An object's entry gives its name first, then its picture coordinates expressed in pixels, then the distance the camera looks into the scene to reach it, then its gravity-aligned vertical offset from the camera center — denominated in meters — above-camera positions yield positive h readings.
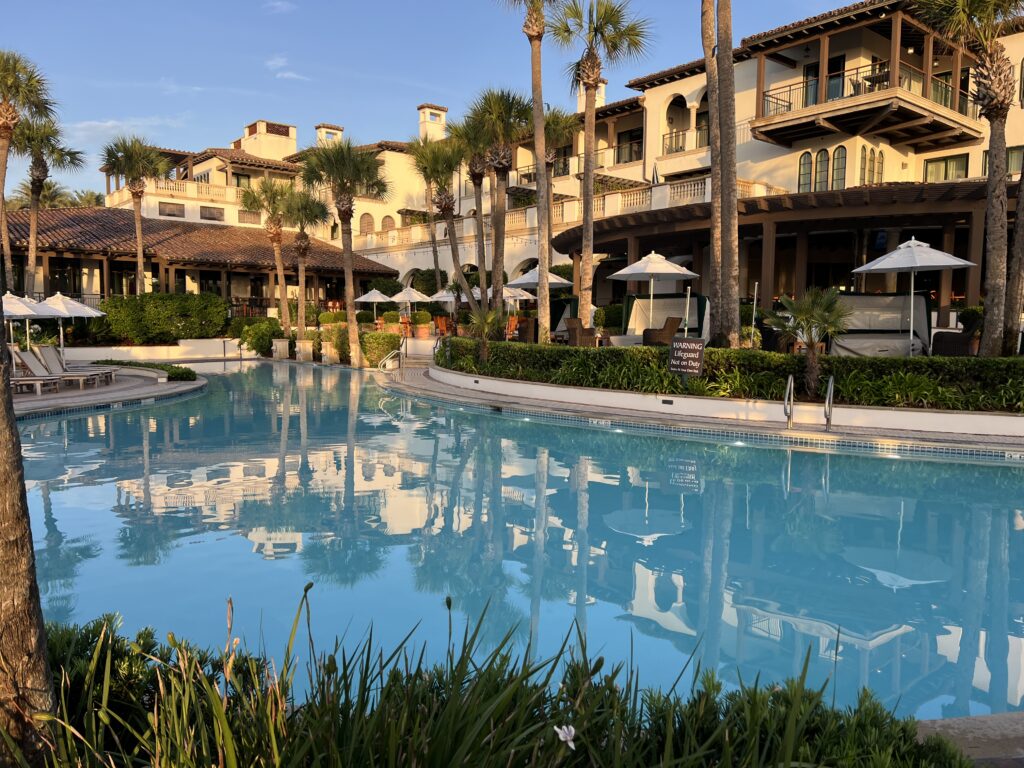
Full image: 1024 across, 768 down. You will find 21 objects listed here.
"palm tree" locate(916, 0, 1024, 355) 13.60 +3.95
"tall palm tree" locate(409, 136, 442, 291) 27.78 +6.21
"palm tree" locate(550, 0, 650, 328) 19.38 +7.09
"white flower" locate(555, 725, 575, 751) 1.91 -1.04
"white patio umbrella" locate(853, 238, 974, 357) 14.70 +1.06
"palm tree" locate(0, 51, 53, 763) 2.54 -0.99
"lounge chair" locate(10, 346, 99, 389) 18.62 -1.07
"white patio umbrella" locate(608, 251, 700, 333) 18.78 +1.17
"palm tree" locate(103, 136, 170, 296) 32.50 +6.80
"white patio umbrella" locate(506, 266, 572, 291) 25.26 +1.26
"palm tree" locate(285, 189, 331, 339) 33.81 +4.78
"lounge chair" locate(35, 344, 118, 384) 19.16 -0.92
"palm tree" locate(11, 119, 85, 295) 29.47 +6.71
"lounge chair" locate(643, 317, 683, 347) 18.38 -0.40
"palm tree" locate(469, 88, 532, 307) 24.23 +6.28
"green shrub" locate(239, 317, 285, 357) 34.09 -0.62
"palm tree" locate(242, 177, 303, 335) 34.34 +5.20
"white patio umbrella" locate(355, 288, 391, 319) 33.38 +1.05
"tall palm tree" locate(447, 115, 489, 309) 24.88 +5.67
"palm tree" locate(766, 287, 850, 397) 13.42 -0.09
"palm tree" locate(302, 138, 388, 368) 27.53 +5.28
